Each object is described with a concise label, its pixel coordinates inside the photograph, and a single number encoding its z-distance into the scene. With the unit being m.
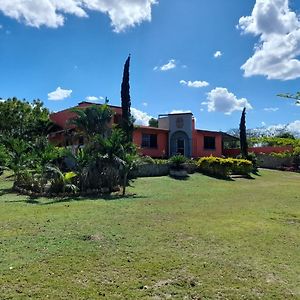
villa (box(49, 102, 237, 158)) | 34.09
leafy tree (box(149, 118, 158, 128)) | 55.88
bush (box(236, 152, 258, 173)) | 31.41
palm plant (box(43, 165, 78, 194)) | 16.80
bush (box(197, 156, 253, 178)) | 27.00
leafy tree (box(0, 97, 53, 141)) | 36.44
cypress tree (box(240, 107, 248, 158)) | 34.54
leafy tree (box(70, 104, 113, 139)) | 21.84
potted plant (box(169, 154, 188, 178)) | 25.82
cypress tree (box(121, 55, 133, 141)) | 25.48
